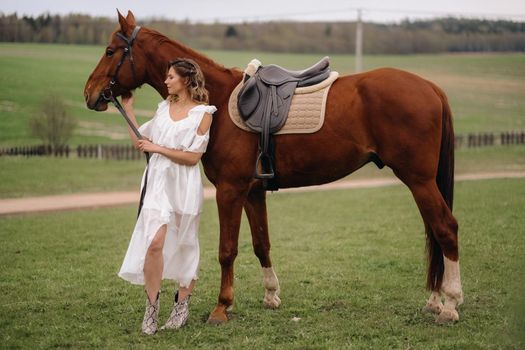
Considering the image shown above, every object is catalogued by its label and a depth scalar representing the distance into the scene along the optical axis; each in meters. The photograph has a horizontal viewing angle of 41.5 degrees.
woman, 6.11
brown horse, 6.34
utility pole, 32.09
